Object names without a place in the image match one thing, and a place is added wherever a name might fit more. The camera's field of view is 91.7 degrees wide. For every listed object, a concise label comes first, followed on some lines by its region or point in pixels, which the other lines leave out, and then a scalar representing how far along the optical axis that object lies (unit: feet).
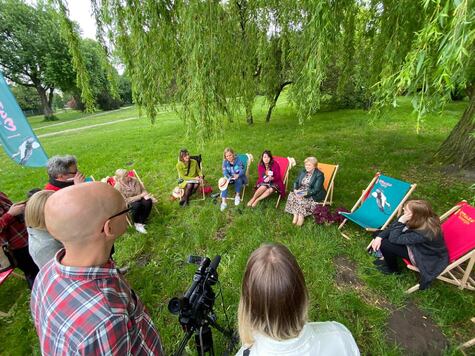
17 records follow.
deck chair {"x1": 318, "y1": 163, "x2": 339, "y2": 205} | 14.15
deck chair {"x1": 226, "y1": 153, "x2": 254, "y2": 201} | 17.29
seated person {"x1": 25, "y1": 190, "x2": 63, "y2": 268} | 7.48
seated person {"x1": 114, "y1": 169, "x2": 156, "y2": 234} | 13.93
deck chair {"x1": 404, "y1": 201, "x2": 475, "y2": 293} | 8.53
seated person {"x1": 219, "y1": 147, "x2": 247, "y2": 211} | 15.96
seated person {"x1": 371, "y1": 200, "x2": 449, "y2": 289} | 8.54
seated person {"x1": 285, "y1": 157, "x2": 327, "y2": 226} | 13.33
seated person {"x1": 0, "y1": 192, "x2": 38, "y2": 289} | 9.17
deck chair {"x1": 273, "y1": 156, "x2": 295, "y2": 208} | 16.33
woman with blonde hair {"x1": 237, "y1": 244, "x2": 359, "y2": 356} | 3.68
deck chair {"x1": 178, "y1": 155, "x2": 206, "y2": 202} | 17.29
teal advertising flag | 14.28
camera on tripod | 4.24
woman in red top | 15.21
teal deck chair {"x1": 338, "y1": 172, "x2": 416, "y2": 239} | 11.56
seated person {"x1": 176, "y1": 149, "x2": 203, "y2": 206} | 16.58
